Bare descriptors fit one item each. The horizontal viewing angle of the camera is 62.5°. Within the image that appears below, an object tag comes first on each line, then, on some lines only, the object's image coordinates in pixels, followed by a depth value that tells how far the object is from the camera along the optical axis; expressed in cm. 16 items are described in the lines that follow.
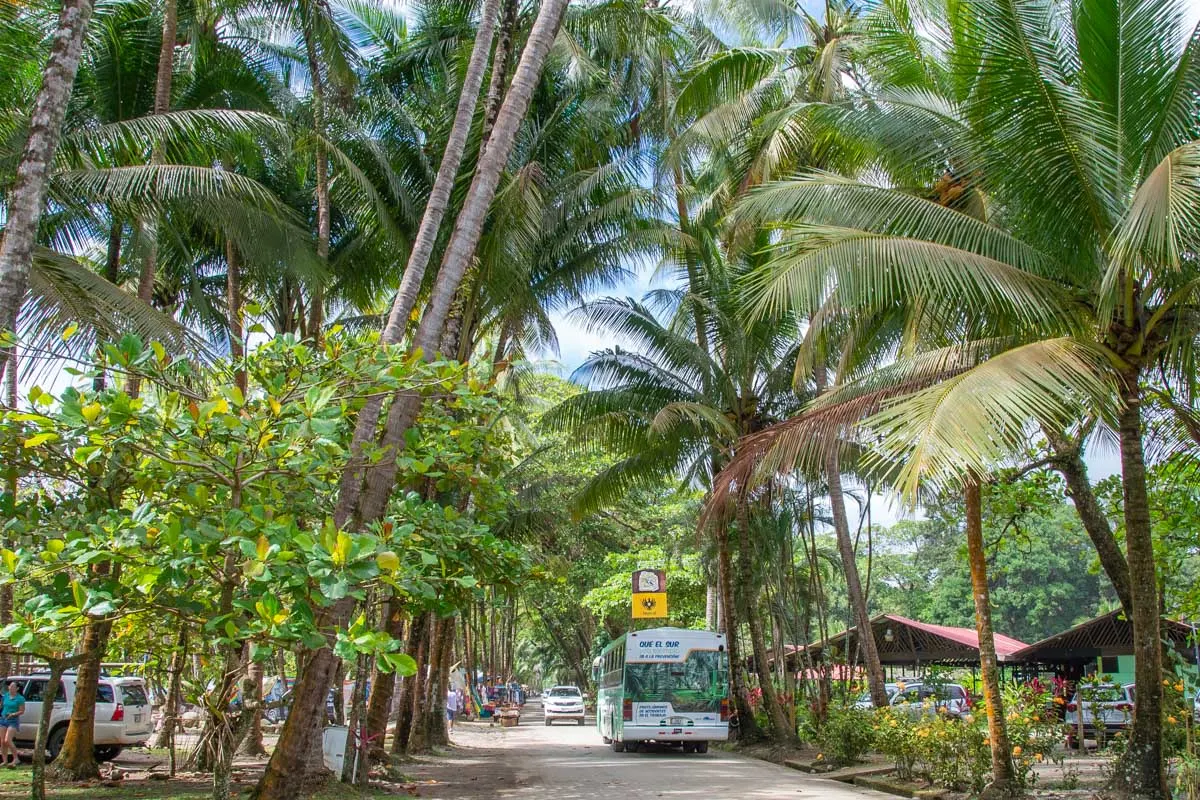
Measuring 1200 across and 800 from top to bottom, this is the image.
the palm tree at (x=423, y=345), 846
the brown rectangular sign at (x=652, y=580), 2292
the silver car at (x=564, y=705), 4044
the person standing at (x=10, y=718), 1515
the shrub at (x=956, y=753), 1125
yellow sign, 2266
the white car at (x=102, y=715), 1588
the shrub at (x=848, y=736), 1582
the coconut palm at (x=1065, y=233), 876
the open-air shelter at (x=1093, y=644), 2089
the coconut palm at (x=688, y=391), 1942
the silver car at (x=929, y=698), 1396
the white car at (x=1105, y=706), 1354
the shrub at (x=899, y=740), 1280
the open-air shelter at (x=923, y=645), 2539
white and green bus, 2091
